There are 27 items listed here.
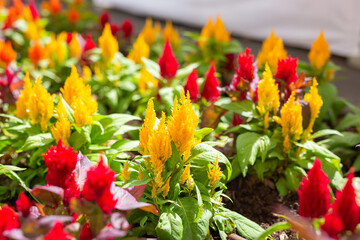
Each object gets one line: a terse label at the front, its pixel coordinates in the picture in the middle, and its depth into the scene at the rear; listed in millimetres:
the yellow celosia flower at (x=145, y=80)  3018
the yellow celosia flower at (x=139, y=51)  3389
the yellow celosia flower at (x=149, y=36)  3996
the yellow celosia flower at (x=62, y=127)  1989
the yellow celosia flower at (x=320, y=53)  2912
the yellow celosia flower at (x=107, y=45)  3162
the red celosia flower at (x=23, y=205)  1439
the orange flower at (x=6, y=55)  3129
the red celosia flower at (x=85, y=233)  1438
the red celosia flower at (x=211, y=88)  2576
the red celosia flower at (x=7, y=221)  1390
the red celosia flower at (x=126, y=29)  4297
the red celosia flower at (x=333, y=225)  1324
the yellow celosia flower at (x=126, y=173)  1791
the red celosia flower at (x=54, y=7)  4906
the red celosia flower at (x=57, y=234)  1266
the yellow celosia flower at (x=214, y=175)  1789
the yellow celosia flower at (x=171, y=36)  3957
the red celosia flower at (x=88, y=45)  3482
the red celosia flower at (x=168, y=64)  2770
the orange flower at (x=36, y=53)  3312
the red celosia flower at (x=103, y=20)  4438
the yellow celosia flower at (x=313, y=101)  2161
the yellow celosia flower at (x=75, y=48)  3430
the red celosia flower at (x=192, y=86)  2521
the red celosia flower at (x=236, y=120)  2486
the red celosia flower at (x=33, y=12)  4297
